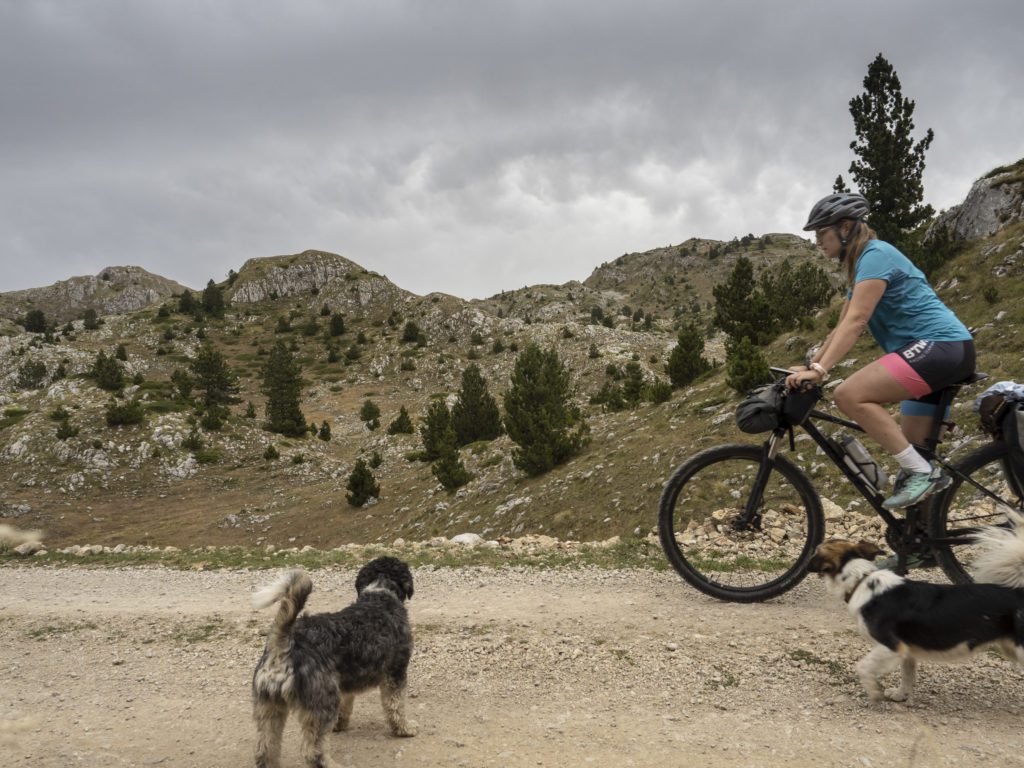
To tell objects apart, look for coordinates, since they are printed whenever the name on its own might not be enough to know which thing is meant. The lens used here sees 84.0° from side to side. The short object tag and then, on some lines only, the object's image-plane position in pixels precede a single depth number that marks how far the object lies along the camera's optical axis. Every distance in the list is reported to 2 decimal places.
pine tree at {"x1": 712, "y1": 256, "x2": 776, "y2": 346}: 27.05
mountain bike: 4.77
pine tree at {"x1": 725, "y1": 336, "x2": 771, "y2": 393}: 18.59
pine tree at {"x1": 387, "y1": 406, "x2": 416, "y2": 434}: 42.41
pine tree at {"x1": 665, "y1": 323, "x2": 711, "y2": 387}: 27.30
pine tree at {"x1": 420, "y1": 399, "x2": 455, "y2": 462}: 32.72
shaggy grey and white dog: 3.11
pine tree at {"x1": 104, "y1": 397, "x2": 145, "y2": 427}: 36.56
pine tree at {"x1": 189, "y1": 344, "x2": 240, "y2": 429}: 48.75
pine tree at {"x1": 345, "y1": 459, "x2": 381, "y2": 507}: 26.95
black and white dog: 3.31
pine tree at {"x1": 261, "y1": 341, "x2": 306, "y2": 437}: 42.97
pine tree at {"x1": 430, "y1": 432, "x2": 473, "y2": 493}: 24.67
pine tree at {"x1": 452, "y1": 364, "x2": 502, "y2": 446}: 35.09
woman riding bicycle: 4.47
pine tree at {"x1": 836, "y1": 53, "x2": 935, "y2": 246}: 27.78
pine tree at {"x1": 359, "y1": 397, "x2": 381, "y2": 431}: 47.70
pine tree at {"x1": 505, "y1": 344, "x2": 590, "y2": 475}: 22.25
